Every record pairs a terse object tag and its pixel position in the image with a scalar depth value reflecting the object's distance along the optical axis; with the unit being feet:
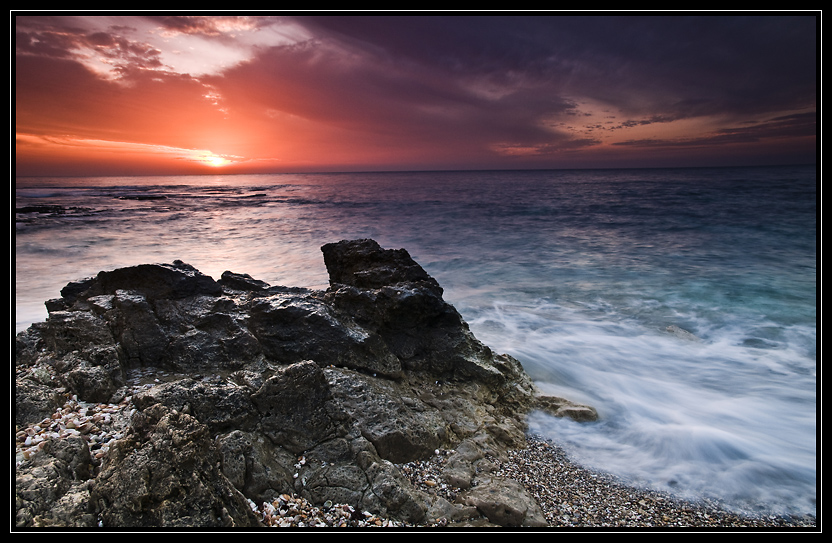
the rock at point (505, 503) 9.91
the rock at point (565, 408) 16.01
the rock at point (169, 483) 7.61
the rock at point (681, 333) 25.68
